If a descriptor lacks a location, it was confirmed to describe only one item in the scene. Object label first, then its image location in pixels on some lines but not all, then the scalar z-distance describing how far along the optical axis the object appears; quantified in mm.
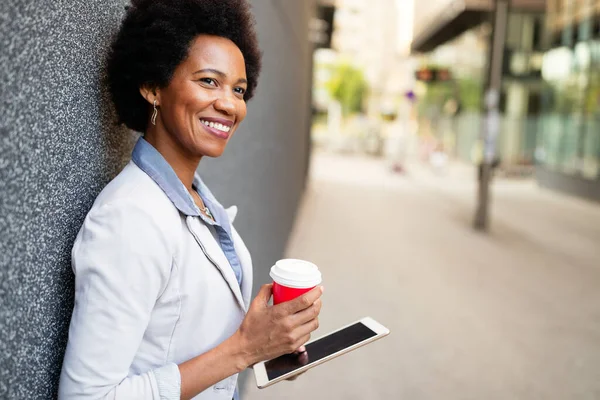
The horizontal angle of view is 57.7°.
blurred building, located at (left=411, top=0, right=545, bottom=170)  18219
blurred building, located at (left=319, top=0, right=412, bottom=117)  83750
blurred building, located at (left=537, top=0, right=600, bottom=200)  14258
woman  992
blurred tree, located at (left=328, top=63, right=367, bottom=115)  46250
